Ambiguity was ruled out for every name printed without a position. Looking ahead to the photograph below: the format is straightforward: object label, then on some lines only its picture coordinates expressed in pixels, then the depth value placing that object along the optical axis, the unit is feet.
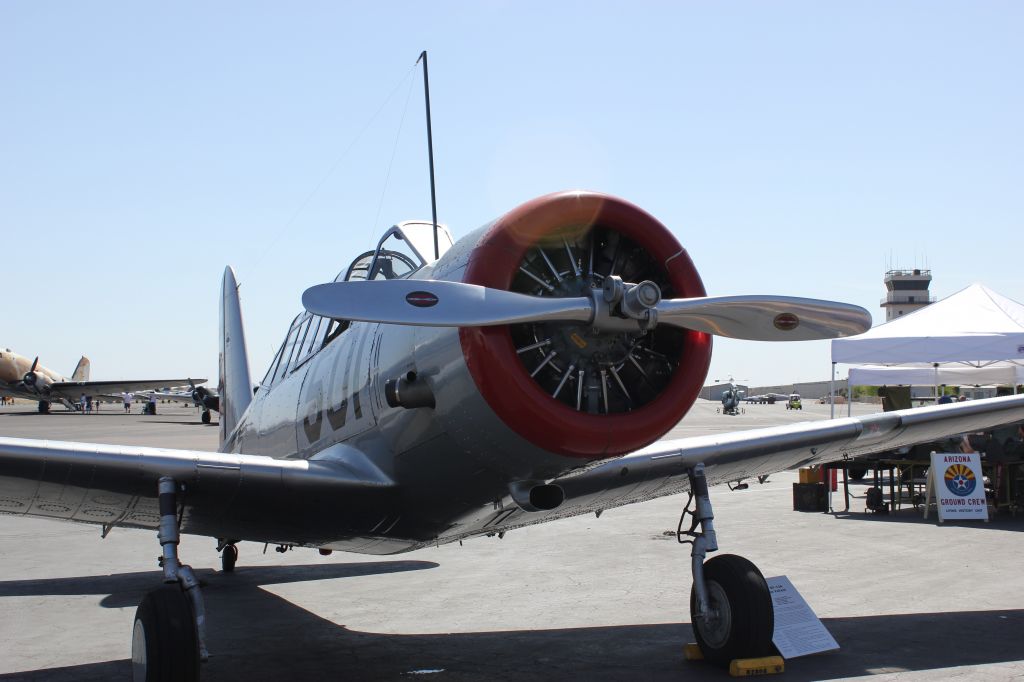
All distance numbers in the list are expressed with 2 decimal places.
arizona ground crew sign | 43.65
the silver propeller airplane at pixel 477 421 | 15.38
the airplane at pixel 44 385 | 245.65
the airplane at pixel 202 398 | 155.40
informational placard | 20.12
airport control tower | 482.28
